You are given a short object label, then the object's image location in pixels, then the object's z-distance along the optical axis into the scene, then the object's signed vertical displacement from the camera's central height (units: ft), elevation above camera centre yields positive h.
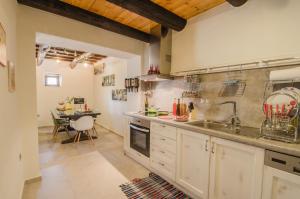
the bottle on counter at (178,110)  8.13 -0.94
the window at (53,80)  19.49 +1.39
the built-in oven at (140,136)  8.67 -2.71
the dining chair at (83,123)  12.84 -2.83
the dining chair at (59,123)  14.32 -3.20
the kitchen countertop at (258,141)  3.81 -1.38
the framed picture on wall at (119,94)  15.57 -0.33
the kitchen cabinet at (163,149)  7.09 -2.90
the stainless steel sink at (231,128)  5.32 -1.43
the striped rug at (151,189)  6.63 -4.58
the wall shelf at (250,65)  5.27 +1.19
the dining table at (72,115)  13.24 -2.17
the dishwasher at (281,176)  3.77 -2.16
